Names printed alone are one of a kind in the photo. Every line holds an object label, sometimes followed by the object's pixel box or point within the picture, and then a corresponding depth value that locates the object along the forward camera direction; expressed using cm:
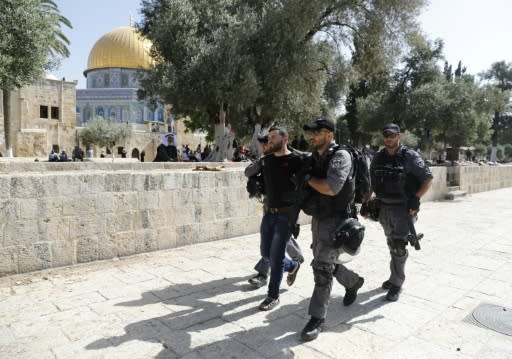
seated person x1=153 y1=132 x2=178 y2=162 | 1160
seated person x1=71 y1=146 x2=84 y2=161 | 2550
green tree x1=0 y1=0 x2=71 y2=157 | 1213
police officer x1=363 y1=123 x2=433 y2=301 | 409
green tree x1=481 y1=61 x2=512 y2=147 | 4384
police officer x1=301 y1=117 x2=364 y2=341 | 314
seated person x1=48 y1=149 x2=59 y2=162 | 1773
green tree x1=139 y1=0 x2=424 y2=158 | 1380
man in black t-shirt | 375
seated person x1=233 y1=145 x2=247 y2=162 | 1853
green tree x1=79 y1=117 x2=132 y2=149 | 4094
